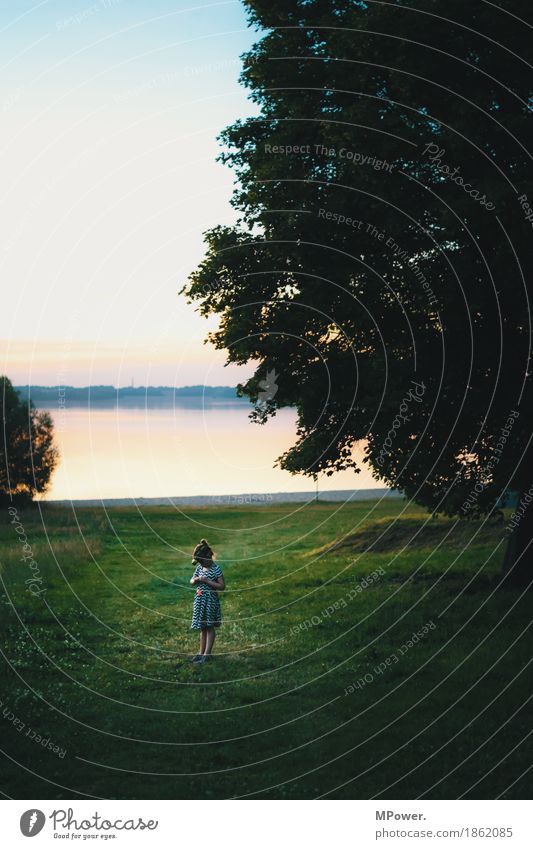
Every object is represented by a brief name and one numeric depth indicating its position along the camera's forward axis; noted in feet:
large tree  68.39
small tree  173.37
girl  64.54
